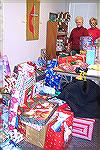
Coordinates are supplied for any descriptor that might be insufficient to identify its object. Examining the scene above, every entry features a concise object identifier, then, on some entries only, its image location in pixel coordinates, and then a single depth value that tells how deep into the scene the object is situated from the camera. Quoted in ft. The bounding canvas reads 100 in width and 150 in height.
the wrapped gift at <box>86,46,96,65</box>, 7.29
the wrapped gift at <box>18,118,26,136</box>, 5.80
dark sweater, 6.36
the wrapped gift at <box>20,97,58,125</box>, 5.59
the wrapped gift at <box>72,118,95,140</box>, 5.94
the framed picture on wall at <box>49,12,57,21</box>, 13.17
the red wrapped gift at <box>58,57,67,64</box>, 7.66
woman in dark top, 9.89
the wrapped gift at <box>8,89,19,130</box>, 5.73
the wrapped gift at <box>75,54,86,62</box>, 7.68
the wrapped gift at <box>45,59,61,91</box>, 7.28
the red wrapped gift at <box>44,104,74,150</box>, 5.30
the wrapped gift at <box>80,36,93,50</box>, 7.95
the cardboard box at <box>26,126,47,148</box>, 5.49
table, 6.42
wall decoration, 10.92
